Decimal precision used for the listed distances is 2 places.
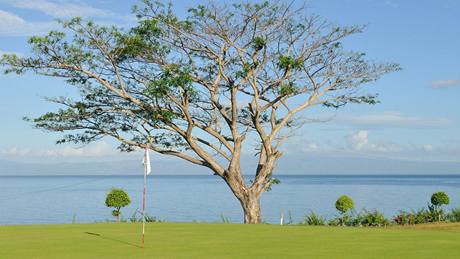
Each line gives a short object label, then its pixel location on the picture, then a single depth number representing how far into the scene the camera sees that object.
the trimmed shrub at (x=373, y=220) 27.66
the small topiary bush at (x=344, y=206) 28.46
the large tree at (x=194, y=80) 26.80
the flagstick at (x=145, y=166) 14.18
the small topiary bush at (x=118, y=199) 28.69
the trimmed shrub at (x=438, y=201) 30.27
